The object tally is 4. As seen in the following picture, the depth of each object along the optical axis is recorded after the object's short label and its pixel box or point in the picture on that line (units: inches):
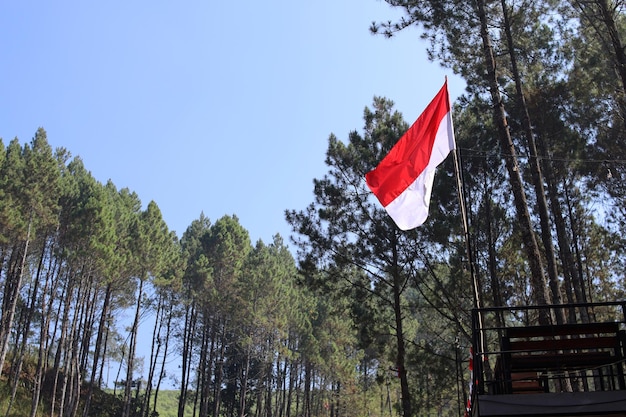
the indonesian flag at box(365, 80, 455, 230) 296.5
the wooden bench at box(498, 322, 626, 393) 214.5
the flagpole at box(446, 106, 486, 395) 270.2
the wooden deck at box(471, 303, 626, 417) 196.5
